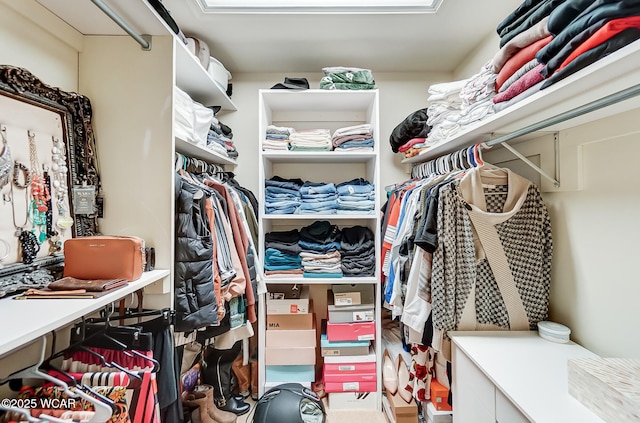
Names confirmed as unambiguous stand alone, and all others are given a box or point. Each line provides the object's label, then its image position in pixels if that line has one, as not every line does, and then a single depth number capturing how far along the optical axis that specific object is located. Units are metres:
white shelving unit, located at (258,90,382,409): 1.99
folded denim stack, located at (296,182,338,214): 2.04
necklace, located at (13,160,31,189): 0.91
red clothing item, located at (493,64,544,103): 0.99
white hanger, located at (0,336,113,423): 0.74
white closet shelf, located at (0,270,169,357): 0.62
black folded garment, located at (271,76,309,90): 2.01
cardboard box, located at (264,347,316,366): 2.00
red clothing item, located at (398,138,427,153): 1.98
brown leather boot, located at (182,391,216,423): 1.65
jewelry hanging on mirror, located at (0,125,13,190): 0.87
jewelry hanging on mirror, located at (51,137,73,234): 1.05
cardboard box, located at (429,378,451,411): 1.58
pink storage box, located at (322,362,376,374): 1.97
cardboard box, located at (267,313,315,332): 2.03
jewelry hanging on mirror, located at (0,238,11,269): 0.87
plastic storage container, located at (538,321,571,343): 1.20
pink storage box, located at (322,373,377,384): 1.96
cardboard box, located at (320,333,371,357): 1.98
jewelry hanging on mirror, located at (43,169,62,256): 1.01
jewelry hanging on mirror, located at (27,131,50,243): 0.96
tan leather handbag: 0.99
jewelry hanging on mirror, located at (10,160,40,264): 0.91
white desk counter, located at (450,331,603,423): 0.84
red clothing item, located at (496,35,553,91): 1.02
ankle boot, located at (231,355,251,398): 2.10
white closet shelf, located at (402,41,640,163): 0.69
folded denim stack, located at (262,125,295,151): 2.04
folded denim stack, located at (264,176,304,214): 2.03
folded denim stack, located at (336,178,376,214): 2.02
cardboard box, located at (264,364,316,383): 2.00
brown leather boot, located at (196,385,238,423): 1.71
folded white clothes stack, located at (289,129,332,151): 2.06
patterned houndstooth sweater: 1.29
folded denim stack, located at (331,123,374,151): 2.04
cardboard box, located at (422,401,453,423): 1.58
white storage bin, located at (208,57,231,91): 1.89
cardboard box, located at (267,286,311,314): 2.02
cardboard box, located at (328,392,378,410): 1.97
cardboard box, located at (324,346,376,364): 1.97
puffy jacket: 1.27
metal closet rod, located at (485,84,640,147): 0.74
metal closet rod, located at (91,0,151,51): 0.98
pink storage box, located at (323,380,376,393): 1.96
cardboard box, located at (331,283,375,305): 2.00
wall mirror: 0.89
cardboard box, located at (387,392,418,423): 1.76
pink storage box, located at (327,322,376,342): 1.98
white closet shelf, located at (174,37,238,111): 1.43
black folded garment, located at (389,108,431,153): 1.97
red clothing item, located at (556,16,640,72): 0.67
